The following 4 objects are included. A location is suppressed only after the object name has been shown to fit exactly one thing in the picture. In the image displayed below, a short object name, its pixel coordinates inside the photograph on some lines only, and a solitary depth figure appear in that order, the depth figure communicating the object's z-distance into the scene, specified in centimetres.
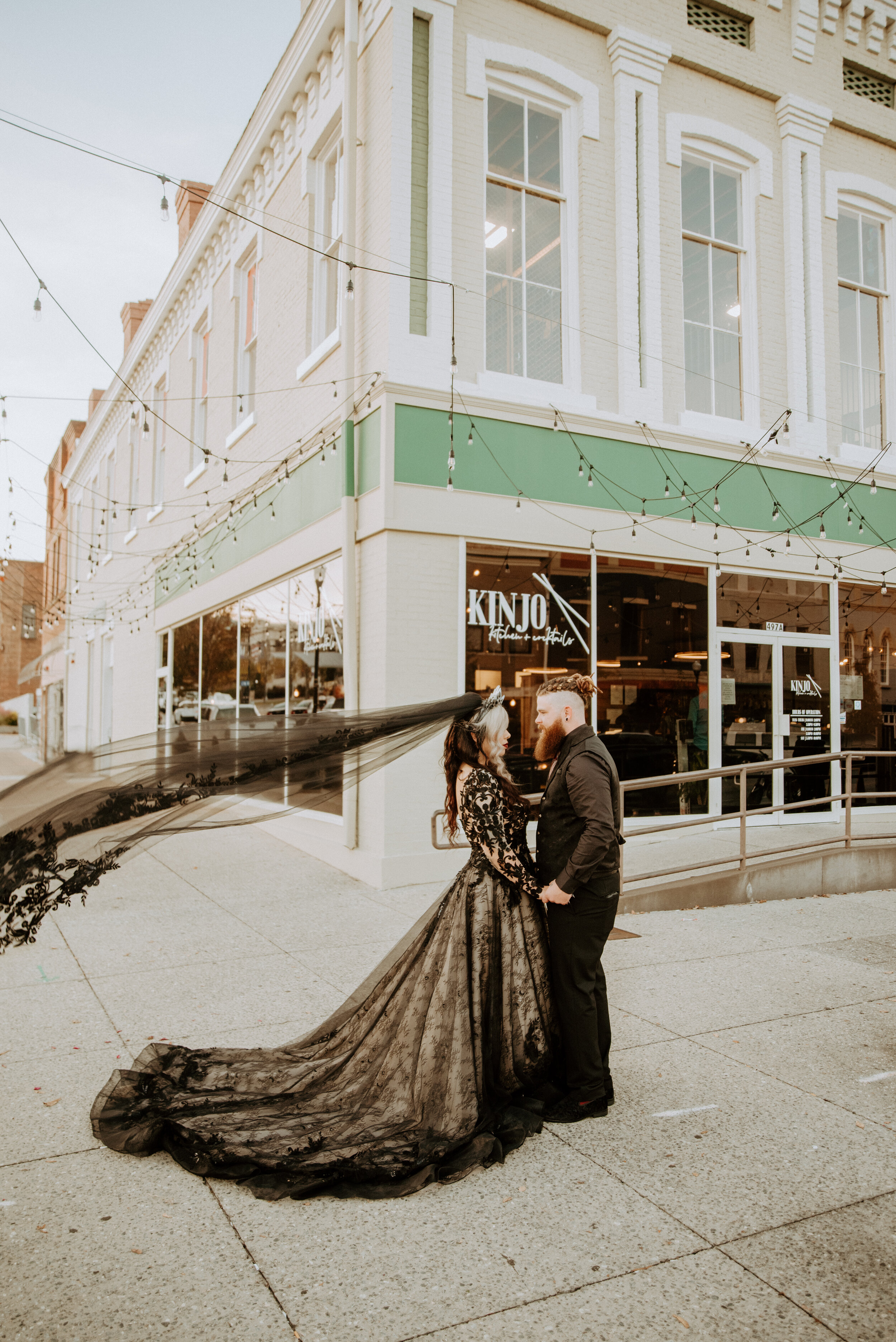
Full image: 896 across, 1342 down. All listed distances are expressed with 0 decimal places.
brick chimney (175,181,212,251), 1697
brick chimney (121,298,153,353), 2164
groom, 379
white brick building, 894
